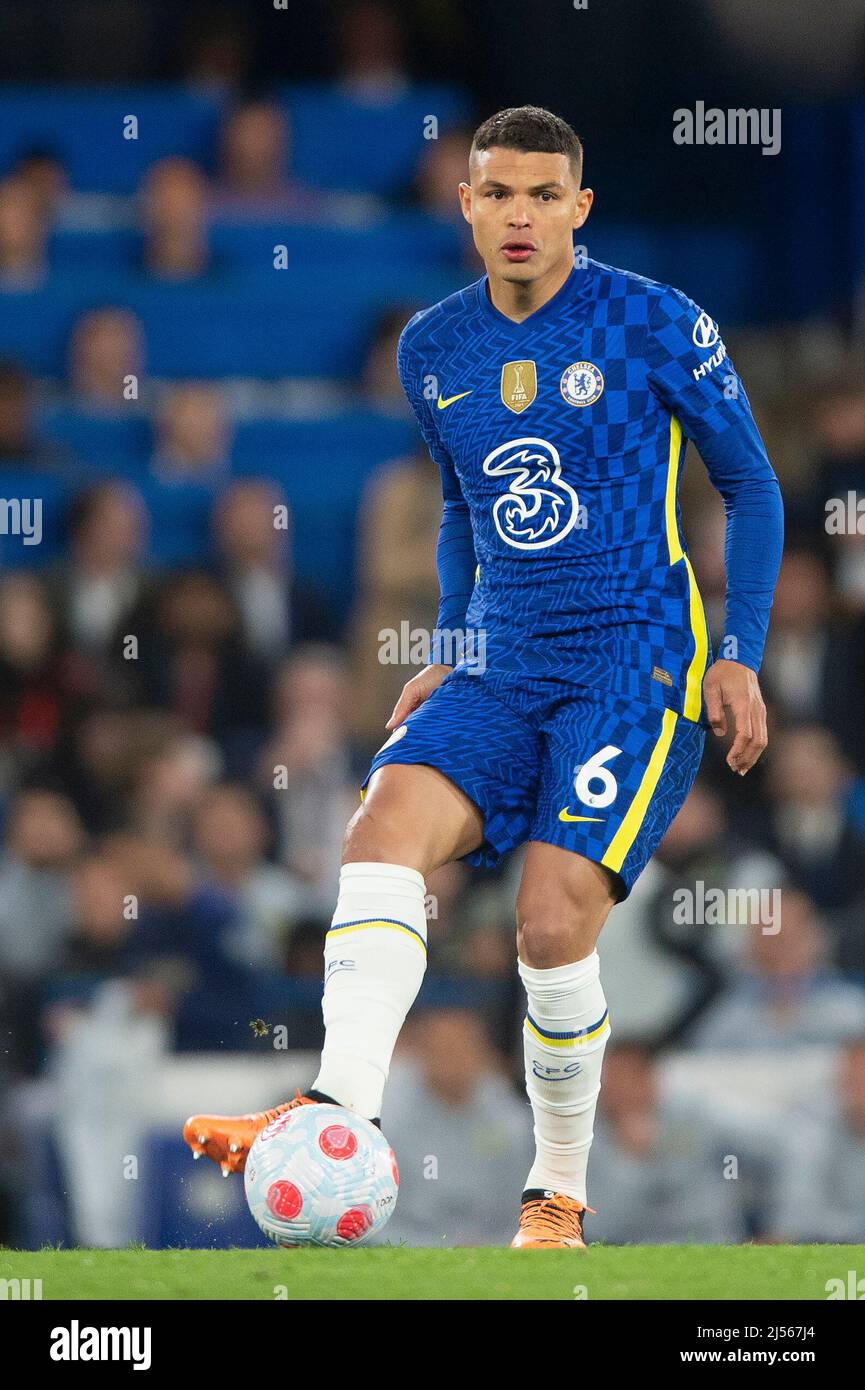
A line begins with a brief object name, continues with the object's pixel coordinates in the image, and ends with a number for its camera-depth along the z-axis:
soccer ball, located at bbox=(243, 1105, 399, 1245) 6.63
